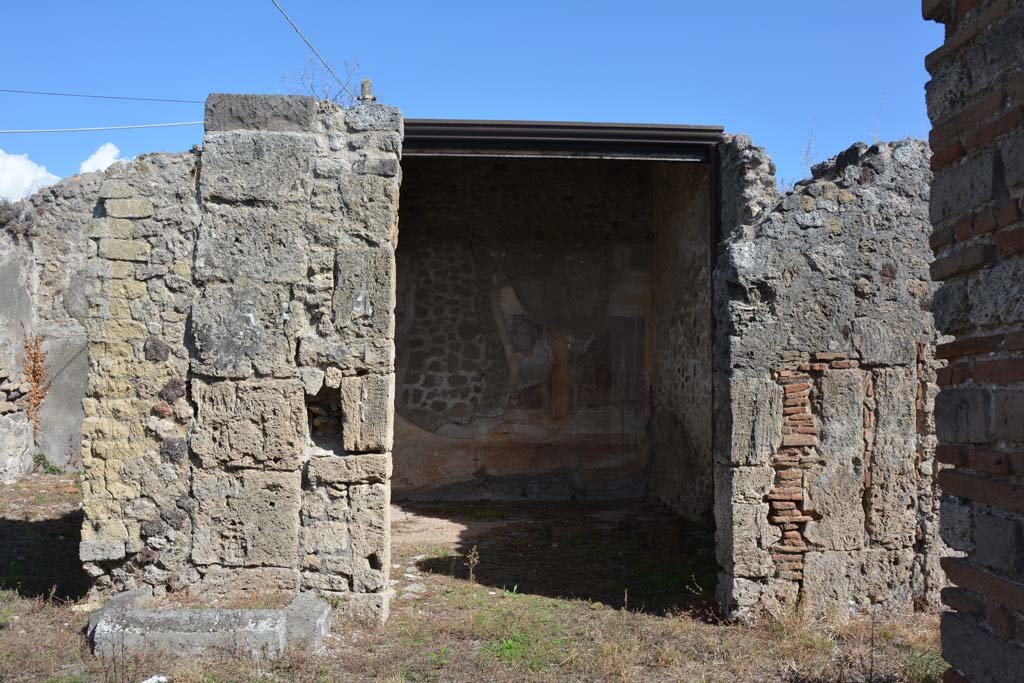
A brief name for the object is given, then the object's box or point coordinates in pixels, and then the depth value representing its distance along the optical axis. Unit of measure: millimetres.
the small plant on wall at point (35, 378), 9898
